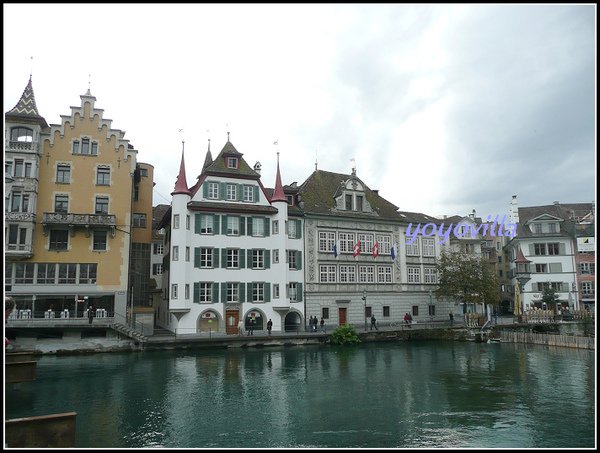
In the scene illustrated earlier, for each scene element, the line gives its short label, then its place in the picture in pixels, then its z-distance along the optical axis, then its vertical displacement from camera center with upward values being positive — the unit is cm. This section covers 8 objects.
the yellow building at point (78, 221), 3869 +636
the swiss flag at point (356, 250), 4808 +442
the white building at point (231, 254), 4144 +373
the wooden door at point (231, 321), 4259 -239
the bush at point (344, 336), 4169 -375
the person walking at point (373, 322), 4505 -275
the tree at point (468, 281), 4834 +116
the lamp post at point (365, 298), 4660 -51
